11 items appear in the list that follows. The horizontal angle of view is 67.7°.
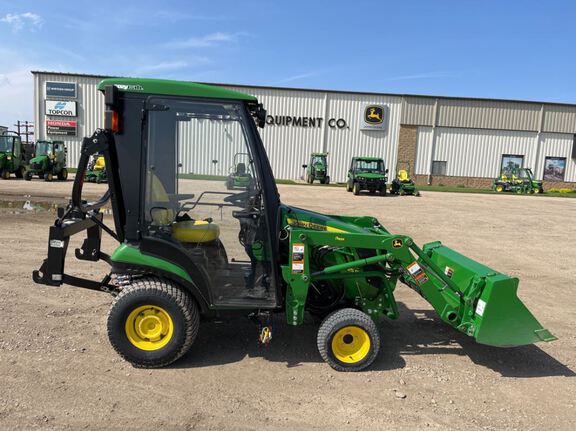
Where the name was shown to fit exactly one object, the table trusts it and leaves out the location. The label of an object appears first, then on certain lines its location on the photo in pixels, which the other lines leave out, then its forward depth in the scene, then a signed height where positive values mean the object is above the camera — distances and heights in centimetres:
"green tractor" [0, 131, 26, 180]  2175 +3
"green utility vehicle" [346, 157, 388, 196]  2331 +12
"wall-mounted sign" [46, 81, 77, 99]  3112 +506
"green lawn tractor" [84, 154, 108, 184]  1986 -64
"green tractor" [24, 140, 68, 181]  2166 -13
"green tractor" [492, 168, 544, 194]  2961 +25
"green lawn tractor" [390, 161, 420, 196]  2411 -32
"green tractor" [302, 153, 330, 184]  3014 +45
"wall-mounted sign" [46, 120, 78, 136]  3111 +235
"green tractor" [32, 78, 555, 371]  347 -69
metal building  3331 +374
